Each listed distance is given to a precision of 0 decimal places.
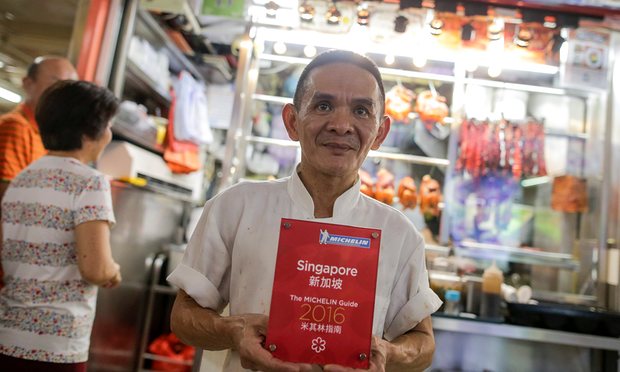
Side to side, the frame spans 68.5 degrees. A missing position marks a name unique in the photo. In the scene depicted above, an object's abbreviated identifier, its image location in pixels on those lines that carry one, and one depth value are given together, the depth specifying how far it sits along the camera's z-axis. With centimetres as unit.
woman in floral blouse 179
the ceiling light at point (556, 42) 364
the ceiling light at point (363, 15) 347
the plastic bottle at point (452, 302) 293
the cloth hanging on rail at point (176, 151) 445
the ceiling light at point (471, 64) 407
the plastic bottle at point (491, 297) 290
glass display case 388
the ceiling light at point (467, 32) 356
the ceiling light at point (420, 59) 401
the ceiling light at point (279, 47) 408
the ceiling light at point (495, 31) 347
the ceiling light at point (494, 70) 404
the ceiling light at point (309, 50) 401
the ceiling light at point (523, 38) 348
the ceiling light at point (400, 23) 347
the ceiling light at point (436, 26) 337
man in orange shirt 230
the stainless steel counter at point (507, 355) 308
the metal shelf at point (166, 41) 385
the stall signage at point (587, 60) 363
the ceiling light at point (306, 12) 350
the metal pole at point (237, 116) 369
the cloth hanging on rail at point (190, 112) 445
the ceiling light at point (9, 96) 326
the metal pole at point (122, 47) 348
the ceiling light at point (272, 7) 342
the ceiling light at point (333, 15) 349
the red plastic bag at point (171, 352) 385
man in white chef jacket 118
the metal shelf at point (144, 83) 382
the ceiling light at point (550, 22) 345
